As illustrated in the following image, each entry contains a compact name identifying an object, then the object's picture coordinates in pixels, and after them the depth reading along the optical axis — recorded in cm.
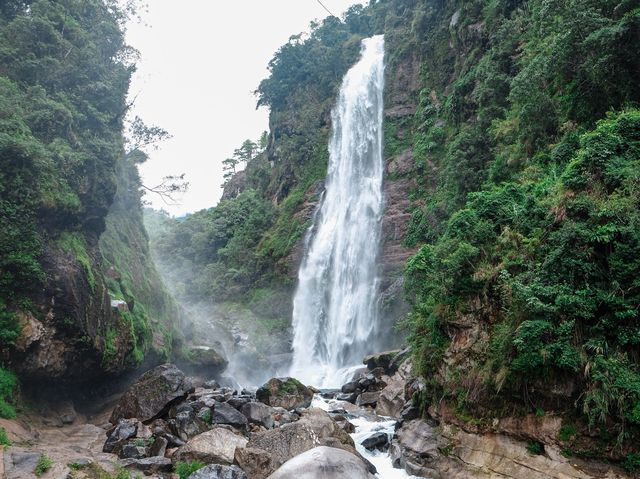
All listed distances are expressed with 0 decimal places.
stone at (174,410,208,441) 1198
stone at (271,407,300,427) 1410
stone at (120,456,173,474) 970
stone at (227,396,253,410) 1438
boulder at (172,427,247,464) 993
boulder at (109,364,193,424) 1347
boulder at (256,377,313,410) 1669
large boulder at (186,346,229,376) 2557
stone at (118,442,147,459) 1062
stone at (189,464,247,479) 856
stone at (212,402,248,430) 1277
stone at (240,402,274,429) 1324
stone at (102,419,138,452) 1130
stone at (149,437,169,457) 1067
